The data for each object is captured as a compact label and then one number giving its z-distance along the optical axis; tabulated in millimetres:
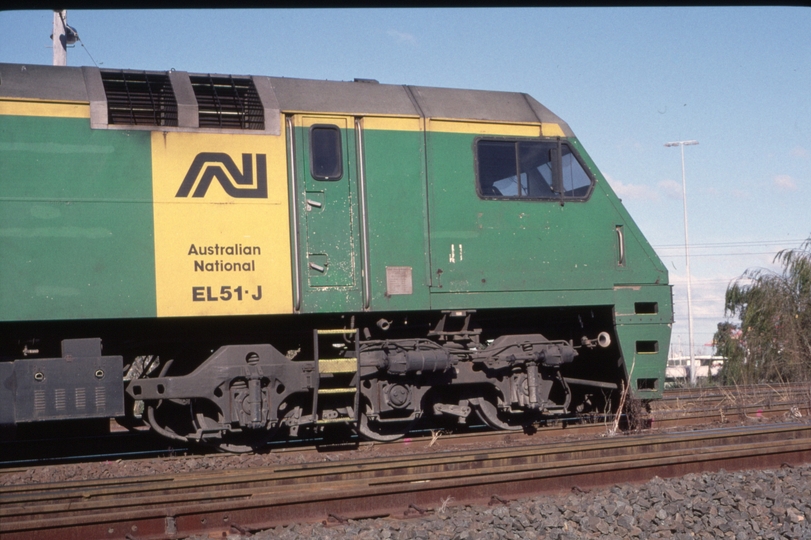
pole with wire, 13805
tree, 16016
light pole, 34159
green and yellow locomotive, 7105
